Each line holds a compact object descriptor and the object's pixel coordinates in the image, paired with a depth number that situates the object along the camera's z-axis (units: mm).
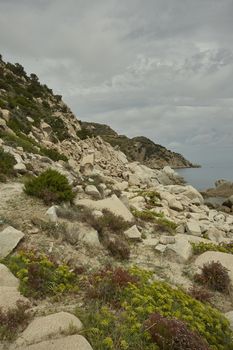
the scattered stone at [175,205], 19469
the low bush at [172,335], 5154
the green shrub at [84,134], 37009
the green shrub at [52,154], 22547
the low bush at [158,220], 12709
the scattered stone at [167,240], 10930
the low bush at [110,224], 10438
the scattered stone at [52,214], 10028
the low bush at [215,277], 8500
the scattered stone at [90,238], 9523
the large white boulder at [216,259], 9530
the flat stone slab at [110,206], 12539
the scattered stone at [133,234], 10930
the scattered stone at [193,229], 13705
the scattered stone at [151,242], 10816
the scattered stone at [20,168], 14622
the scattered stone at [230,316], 6936
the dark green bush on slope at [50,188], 11633
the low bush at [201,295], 7742
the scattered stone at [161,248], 10236
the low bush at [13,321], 5303
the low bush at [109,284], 6517
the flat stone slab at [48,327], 5148
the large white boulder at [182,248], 9890
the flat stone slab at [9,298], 5969
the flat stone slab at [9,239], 8031
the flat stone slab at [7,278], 6715
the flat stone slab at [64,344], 4816
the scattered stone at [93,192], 14508
